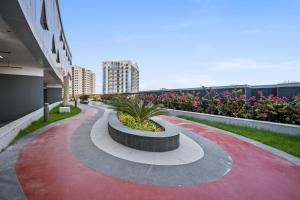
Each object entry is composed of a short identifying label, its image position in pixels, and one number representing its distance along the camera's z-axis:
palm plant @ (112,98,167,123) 5.75
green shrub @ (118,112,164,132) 5.24
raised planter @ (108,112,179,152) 4.10
